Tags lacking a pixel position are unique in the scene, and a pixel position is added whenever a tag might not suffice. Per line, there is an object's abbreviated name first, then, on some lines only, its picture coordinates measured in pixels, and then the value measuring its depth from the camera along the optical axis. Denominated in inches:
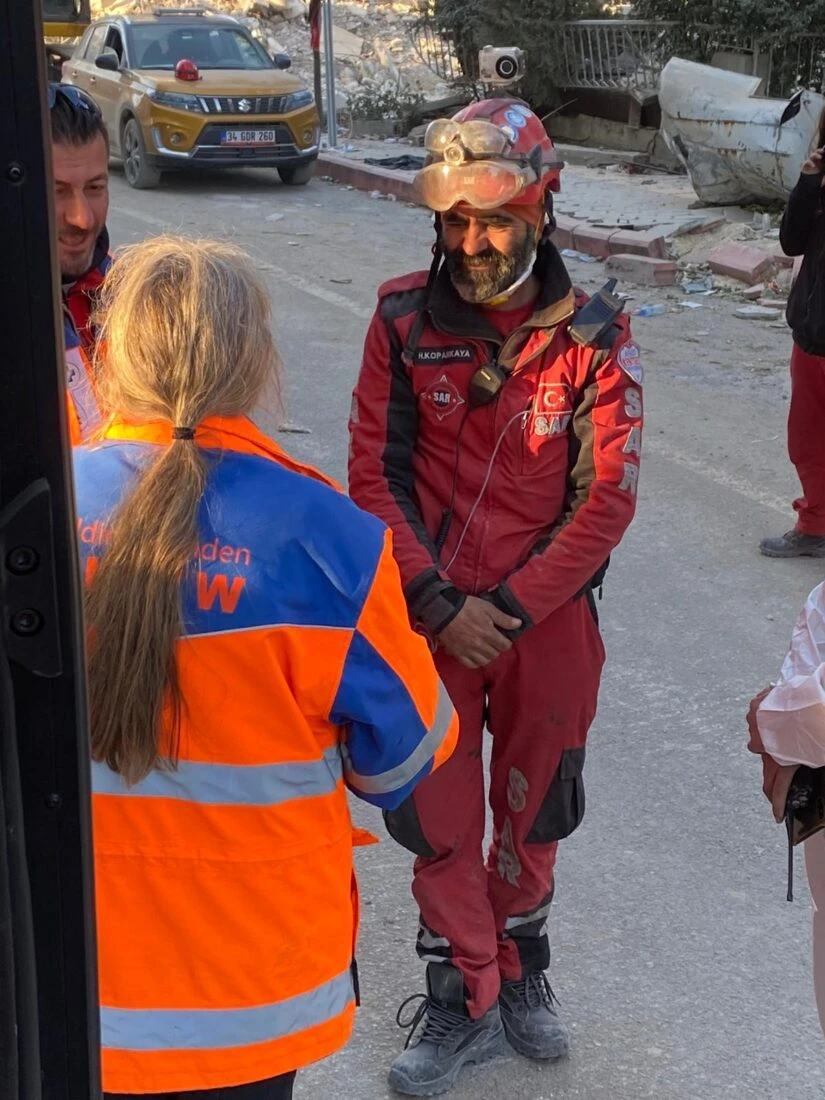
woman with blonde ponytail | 75.0
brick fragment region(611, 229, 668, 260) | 439.8
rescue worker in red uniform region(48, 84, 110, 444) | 120.5
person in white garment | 89.4
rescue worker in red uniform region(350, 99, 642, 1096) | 111.3
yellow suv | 583.5
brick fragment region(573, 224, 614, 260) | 455.2
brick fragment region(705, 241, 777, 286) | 405.7
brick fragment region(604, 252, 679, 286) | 419.2
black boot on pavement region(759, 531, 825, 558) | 229.6
